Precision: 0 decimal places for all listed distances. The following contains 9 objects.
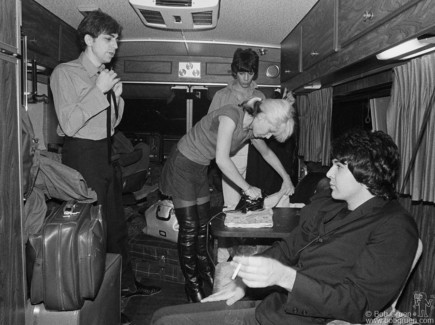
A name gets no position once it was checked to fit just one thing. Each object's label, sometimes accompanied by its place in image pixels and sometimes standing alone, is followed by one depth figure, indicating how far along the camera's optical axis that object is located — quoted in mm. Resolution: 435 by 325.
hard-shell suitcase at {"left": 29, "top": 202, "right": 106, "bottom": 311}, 2135
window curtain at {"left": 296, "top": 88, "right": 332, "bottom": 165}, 3639
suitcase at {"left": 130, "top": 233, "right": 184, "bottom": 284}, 4066
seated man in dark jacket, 1514
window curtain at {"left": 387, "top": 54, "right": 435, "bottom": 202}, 2064
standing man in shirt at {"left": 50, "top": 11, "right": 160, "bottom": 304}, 2650
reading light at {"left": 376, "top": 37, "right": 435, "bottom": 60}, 1930
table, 2355
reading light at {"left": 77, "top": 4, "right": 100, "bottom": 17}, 3211
